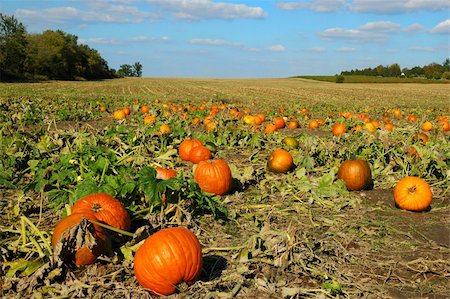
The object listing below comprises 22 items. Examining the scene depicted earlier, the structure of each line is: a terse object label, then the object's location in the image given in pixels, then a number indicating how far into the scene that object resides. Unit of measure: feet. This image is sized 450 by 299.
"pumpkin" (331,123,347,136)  34.79
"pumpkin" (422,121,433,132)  38.15
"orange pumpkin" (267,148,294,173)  23.77
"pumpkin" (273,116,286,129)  41.45
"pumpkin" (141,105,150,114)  46.52
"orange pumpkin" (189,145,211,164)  25.11
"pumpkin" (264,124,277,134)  35.19
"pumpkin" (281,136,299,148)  28.58
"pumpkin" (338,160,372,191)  21.49
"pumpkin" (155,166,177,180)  18.72
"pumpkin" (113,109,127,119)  42.98
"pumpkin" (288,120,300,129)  42.01
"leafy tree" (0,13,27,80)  206.90
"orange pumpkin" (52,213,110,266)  12.87
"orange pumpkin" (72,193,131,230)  14.05
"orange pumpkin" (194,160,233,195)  20.10
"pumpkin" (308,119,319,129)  41.90
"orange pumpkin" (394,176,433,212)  19.21
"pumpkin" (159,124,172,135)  30.08
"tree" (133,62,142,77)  572.10
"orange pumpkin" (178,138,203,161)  26.08
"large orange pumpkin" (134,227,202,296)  11.71
